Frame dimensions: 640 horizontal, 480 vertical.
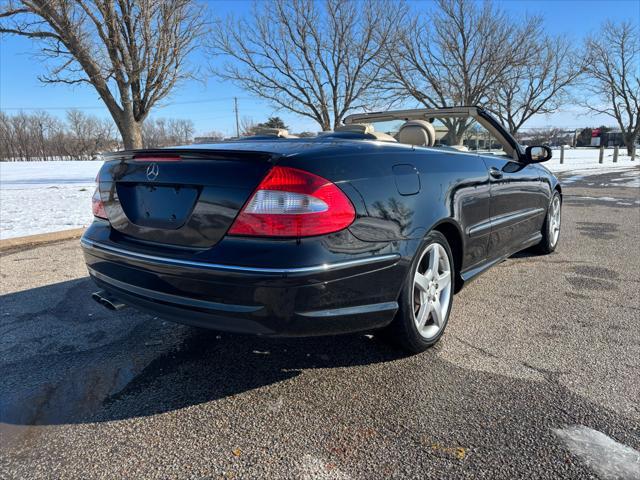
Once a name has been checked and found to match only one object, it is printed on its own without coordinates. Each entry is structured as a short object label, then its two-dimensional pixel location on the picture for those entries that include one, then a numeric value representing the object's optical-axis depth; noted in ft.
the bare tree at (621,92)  112.57
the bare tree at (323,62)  68.95
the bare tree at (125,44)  36.88
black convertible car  6.44
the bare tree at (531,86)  79.97
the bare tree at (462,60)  74.54
